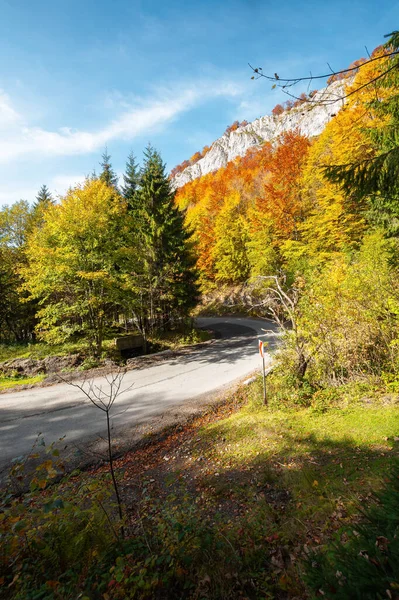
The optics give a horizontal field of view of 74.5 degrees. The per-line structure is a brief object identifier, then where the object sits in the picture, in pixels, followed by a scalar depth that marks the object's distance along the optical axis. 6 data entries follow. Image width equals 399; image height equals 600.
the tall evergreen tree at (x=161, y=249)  16.48
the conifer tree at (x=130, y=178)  21.20
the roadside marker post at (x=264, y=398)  6.76
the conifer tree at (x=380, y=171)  3.73
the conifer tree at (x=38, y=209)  20.08
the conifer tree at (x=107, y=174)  22.22
